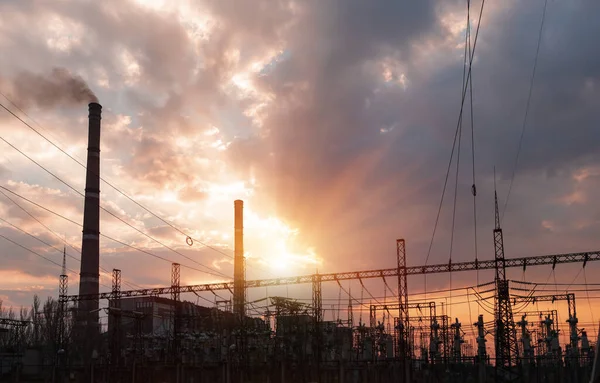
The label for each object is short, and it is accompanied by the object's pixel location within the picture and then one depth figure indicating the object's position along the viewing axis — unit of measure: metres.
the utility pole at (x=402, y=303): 45.88
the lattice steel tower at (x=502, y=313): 43.56
